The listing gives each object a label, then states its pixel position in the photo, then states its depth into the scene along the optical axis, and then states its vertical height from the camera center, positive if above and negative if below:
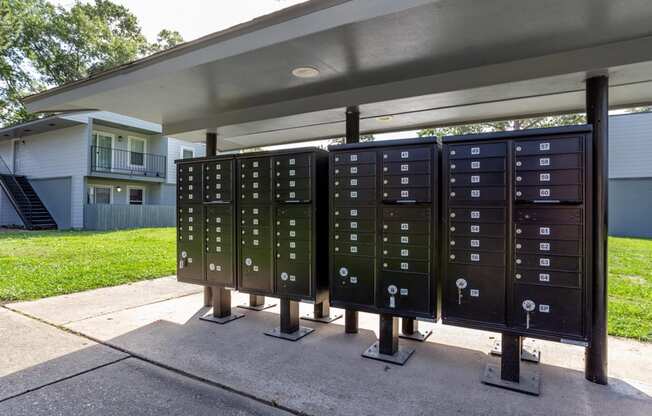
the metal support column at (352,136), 3.98 +0.78
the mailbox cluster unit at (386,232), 3.14 -0.19
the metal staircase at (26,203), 14.12 +0.17
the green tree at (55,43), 15.93 +8.05
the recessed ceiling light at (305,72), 3.29 +1.21
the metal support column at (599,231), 2.75 -0.13
